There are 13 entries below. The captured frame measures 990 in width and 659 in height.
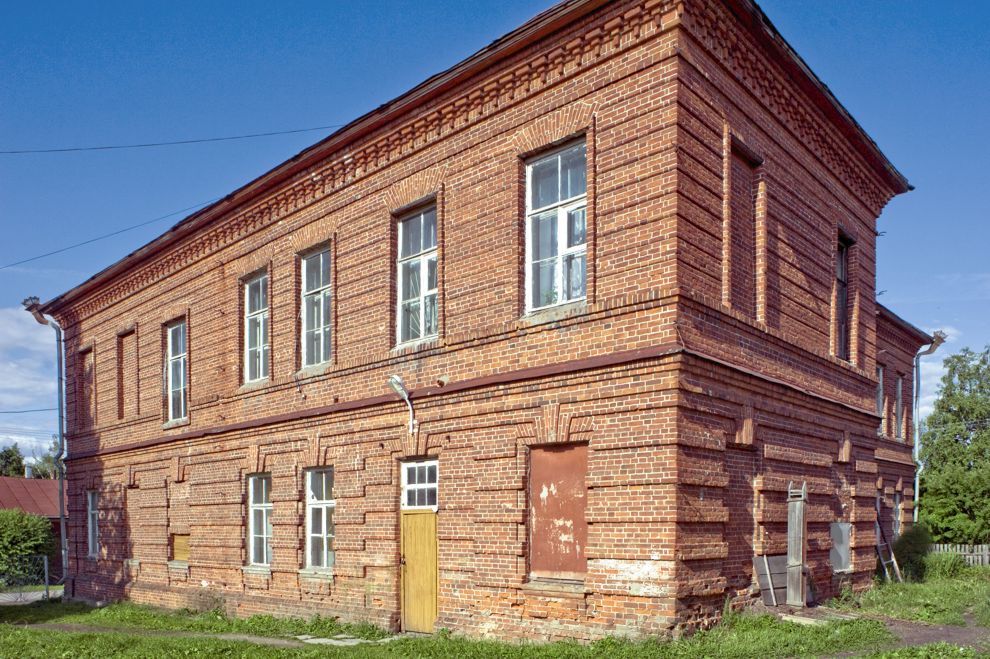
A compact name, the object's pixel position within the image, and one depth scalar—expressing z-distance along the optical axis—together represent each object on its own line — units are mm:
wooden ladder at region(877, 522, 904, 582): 15695
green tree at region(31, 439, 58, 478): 71312
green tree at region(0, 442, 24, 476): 64812
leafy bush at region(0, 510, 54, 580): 28078
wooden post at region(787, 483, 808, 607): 11375
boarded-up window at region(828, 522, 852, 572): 13554
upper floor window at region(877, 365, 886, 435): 23453
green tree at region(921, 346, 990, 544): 43844
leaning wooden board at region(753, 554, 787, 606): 10992
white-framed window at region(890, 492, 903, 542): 22969
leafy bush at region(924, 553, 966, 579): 17594
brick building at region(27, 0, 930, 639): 10133
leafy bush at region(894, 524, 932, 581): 17859
